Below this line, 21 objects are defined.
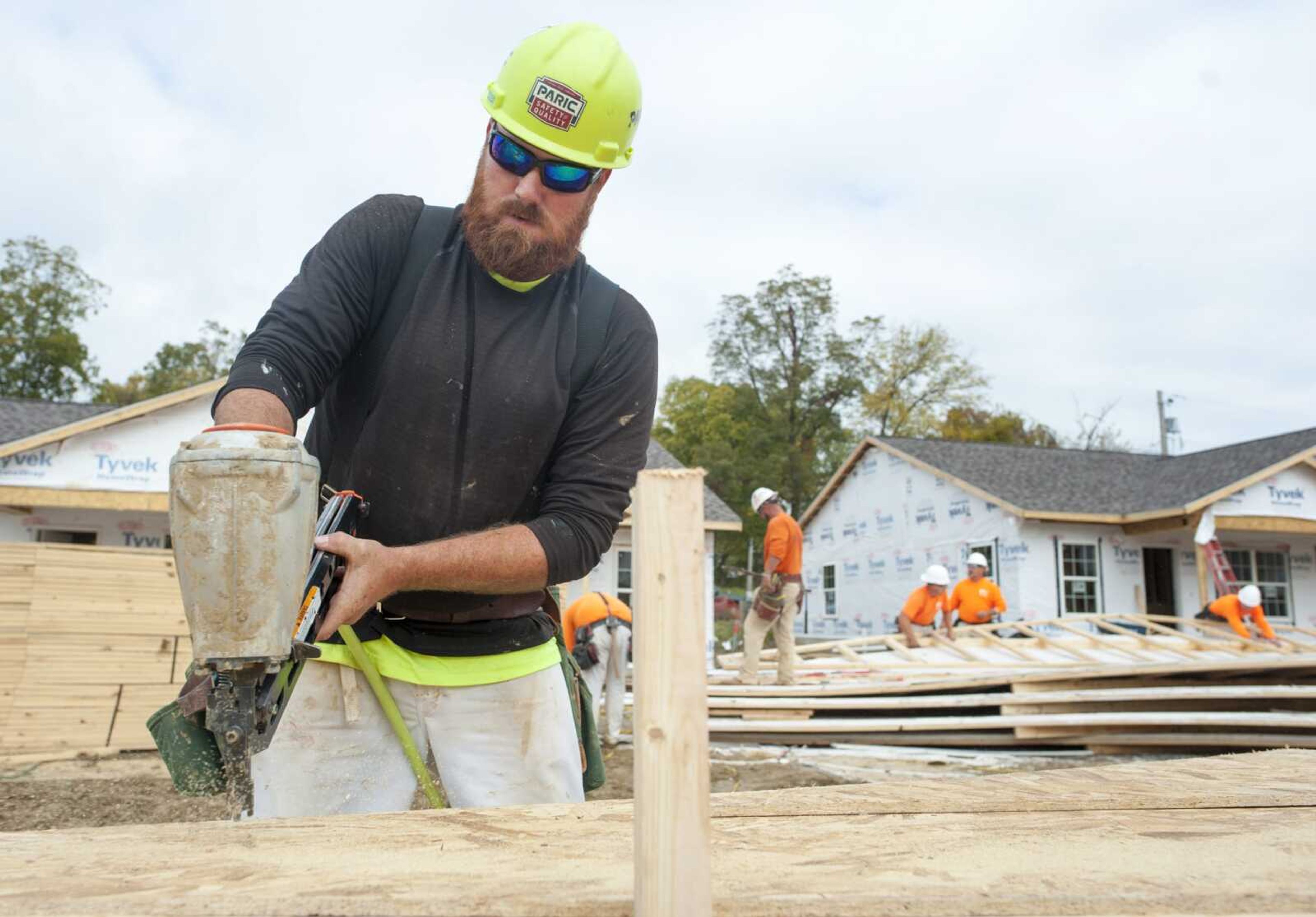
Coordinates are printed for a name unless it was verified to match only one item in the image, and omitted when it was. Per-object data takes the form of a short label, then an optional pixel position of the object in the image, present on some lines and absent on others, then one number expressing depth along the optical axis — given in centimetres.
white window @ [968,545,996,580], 1797
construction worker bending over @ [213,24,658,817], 205
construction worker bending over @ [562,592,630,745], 794
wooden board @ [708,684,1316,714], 748
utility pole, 3494
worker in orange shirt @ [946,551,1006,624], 1359
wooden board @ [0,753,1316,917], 116
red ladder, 1638
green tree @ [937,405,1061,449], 3944
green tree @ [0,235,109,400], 3462
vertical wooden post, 97
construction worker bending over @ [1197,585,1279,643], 1198
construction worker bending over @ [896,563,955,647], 1291
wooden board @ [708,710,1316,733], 719
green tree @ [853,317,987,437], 4091
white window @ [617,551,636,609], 1561
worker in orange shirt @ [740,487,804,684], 905
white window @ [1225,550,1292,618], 1877
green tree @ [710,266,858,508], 4100
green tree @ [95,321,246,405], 3791
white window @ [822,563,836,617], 2350
